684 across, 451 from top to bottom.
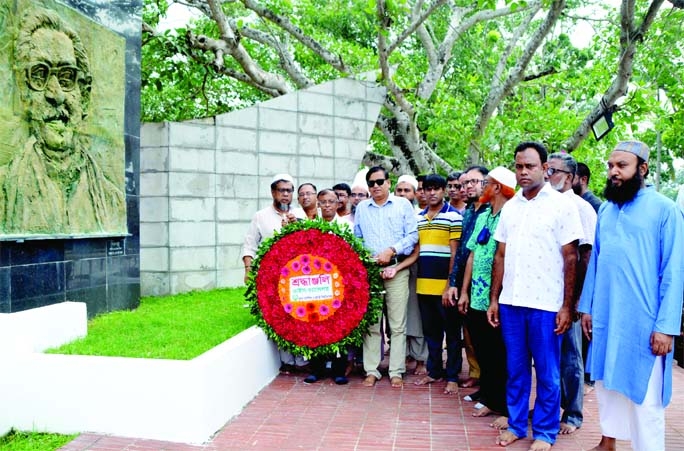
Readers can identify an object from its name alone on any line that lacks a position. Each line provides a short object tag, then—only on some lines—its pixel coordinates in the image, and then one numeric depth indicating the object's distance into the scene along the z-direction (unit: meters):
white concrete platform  3.99
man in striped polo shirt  5.32
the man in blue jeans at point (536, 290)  3.90
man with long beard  3.40
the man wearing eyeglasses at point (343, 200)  6.54
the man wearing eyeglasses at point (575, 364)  4.30
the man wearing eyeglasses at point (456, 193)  5.59
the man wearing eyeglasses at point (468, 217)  4.91
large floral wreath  5.36
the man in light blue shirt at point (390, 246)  5.44
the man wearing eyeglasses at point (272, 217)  6.04
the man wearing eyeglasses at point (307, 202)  6.01
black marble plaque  4.97
